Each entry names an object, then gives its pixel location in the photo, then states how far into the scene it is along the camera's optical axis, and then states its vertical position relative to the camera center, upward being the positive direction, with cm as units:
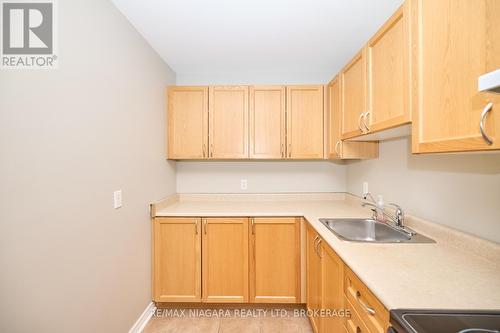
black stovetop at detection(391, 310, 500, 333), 67 -46
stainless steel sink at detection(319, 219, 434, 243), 180 -49
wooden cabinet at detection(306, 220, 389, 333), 95 -66
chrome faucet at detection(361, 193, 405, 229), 166 -38
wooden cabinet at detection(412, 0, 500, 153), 75 +35
